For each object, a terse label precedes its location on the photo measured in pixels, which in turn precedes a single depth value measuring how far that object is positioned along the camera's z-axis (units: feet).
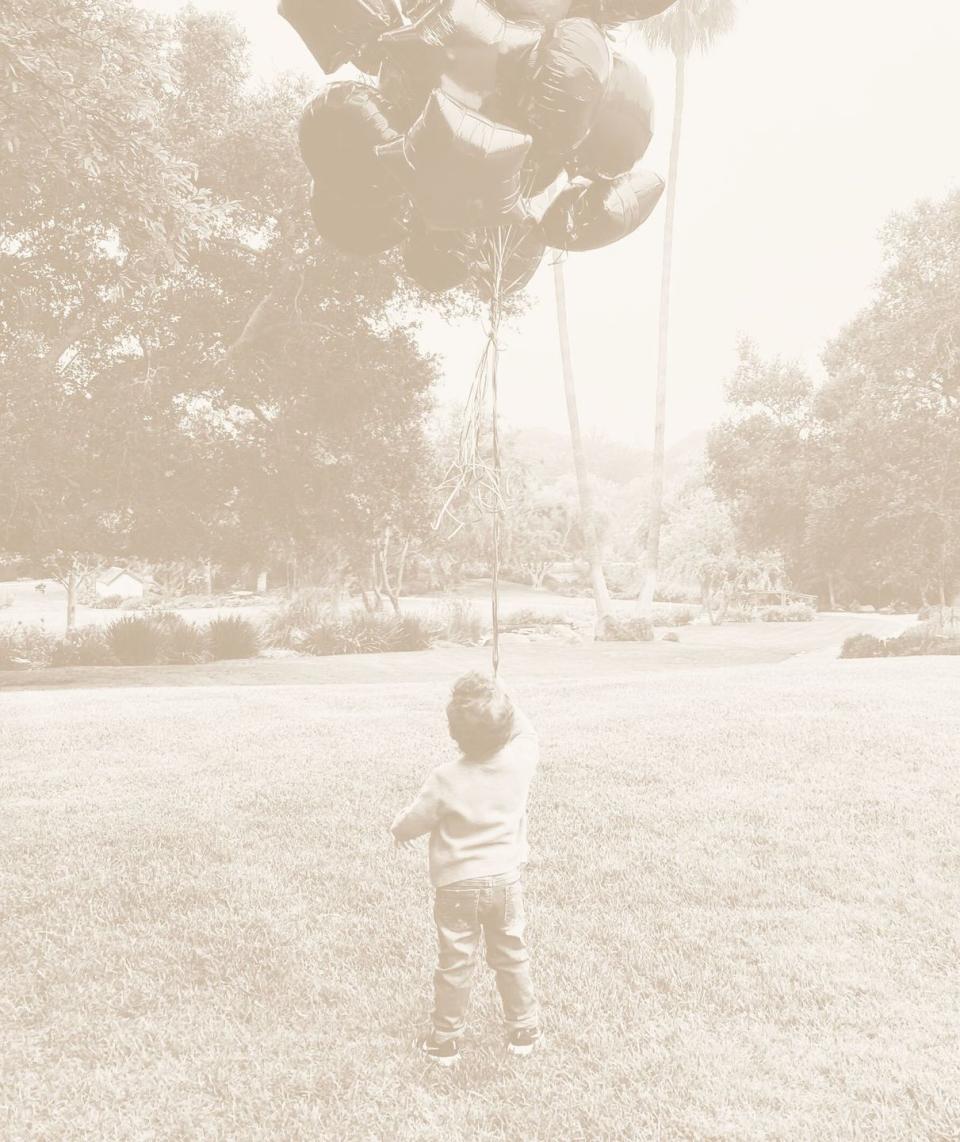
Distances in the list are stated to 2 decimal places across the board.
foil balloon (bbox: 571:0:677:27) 12.14
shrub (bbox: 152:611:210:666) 58.49
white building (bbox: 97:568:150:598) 144.34
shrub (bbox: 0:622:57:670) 57.11
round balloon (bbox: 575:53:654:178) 12.33
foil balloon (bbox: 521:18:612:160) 11.13
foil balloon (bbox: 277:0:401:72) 11.35
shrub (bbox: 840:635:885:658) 61.16
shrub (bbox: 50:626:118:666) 57.36
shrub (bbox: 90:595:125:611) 133.30
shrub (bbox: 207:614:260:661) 60.80
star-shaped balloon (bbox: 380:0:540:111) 10.64
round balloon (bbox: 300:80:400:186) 12.48
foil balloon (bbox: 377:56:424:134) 11.84
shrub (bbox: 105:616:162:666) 57.98
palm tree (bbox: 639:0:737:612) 77.82
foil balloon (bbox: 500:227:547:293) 13.38
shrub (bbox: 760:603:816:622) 115.24
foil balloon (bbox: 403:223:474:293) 13.34
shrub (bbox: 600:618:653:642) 80.43
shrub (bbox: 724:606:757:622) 120.37
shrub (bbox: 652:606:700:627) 111.24
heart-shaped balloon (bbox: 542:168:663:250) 13.21
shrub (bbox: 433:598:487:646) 75.56
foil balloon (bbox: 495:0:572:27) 11.03
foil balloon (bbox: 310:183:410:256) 13.39
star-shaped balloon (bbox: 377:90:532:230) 10.72
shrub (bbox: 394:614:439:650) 69.21
